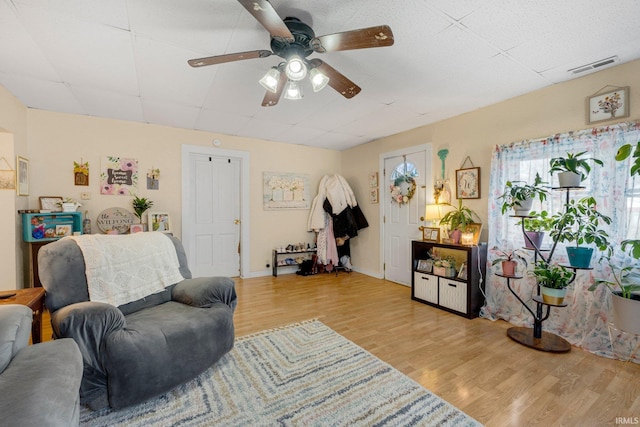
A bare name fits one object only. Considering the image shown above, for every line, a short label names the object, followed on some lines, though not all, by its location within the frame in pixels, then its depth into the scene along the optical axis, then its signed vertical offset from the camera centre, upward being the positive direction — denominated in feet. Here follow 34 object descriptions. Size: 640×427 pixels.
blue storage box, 9.52 -0.45
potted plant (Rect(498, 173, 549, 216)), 7.61 +0.39
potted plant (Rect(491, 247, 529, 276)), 8.34 -1.59
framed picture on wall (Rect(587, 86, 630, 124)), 7.11 +2.83
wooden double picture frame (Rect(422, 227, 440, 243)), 11.27 -0.97
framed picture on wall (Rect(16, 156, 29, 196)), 9.35 +1.32
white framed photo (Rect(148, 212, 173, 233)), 12.14 -0.41
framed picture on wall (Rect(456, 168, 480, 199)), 10.30 +1.07
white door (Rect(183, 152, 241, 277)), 13.58 -0.21
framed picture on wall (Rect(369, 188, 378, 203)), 15.19 +0.91
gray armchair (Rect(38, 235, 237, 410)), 4.83 -2.32
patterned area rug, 4.89 -3.70
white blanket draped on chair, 5.92 -1.27
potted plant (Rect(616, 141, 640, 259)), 5.82 +1.00
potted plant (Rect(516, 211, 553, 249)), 7.82 -0.51
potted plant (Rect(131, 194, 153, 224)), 11.85 +0.31
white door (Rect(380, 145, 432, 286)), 12.62 +0.00
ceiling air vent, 6.91 +3.80
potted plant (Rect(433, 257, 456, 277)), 10.36 -2.17
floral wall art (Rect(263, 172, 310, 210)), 15.37 +1.22
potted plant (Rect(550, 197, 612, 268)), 6.84 -0.51
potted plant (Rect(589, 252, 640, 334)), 6.06 -2.03
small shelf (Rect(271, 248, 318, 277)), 15.19 -2.52
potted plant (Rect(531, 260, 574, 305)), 7.19 -1.88
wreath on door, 13.08 +1.09
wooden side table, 5.08 -1.65
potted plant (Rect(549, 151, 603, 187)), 6.86 +1.03
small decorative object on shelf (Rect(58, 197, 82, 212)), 10.36 +0.29
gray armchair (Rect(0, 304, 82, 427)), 2.69 -1.89
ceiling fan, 4.44 +3.03
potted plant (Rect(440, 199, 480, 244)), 10.37 -0.35
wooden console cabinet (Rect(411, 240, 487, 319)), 9.55 -2.77
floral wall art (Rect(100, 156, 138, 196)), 11.57 +1.57
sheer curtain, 7.06 -0.15
